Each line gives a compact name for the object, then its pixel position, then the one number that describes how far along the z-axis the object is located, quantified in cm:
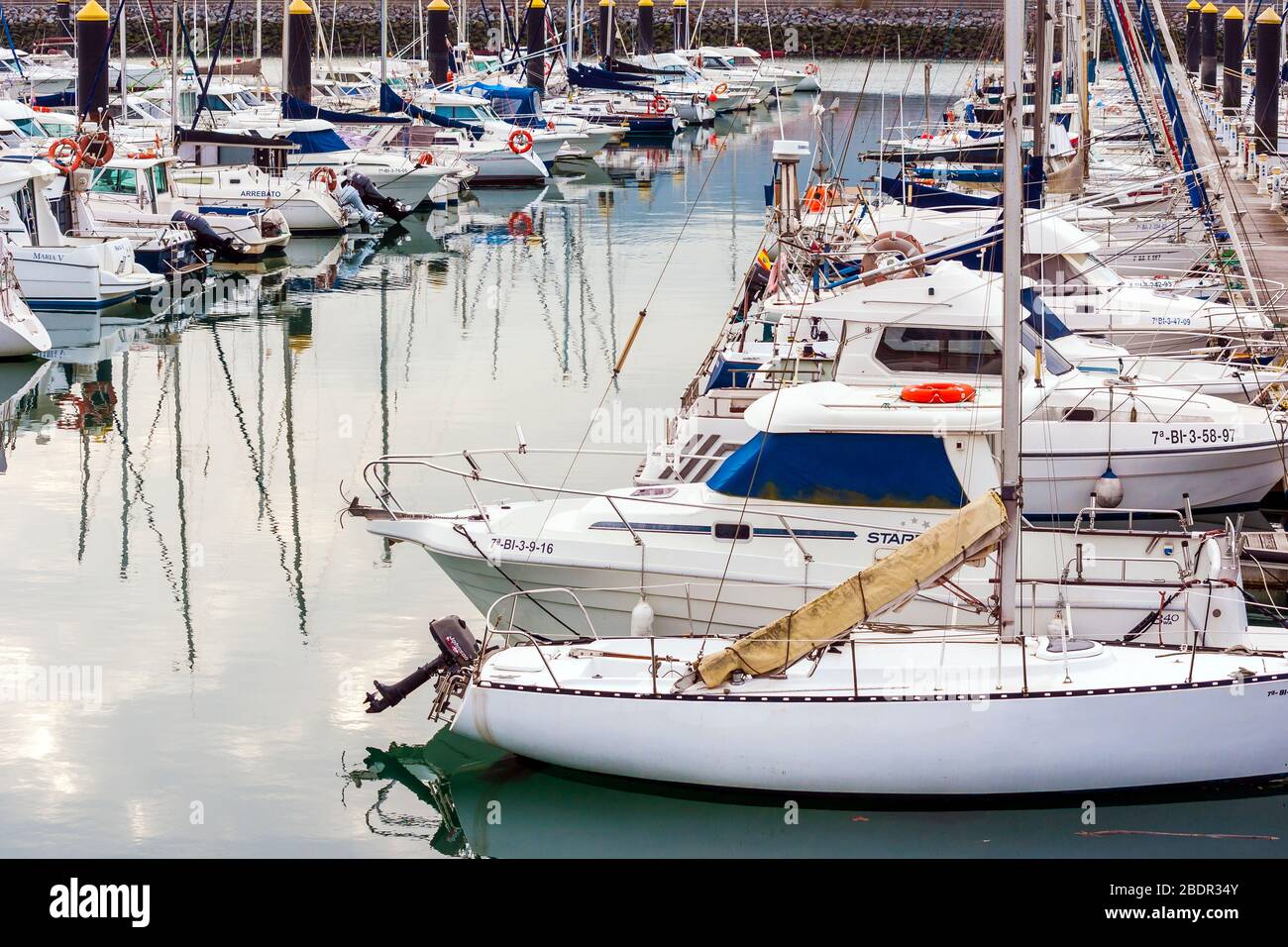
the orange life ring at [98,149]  3427
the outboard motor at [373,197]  4225
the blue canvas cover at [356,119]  4694
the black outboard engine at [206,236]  3562
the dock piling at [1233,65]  5522
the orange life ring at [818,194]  2647
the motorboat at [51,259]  2986
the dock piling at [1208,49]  6431
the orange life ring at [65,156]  3206
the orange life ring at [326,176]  4128
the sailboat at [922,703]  1195
